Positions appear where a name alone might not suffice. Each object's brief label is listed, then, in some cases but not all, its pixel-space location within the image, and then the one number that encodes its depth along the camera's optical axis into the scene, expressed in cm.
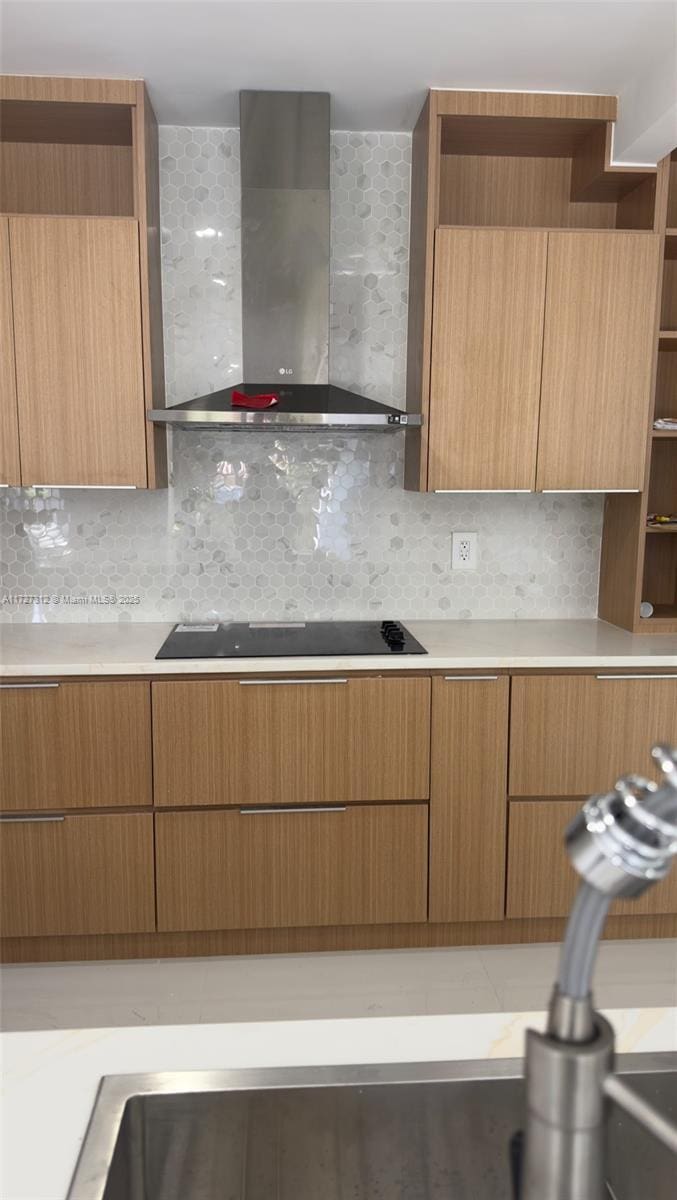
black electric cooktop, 261
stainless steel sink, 81
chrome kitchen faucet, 50
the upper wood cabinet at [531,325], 269
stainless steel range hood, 268
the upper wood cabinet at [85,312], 260
